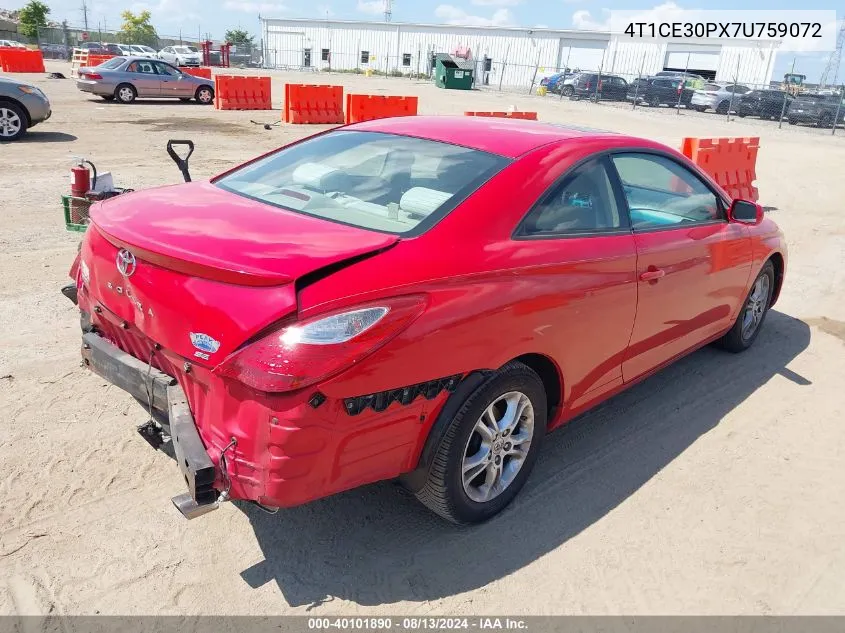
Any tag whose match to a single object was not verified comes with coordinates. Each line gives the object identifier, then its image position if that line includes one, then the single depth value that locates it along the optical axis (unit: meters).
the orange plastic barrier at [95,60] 31.11
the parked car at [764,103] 31.28
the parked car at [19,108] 12.50
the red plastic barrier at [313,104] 18.17
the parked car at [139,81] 21.31
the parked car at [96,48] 42.15
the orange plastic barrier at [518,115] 11.76
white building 52.94
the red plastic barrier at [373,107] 17.08
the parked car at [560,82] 40.88
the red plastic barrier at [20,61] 33.69
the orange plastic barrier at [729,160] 10.19
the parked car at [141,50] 47.89
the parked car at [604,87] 37.22
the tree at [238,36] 83.31
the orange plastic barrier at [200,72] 28.77
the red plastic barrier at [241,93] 21.28
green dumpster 42.69
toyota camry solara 2.33
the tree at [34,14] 69.06
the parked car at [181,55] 49.72
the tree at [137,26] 75.88
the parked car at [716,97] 34.12
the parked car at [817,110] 29.38
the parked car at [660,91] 35.49
